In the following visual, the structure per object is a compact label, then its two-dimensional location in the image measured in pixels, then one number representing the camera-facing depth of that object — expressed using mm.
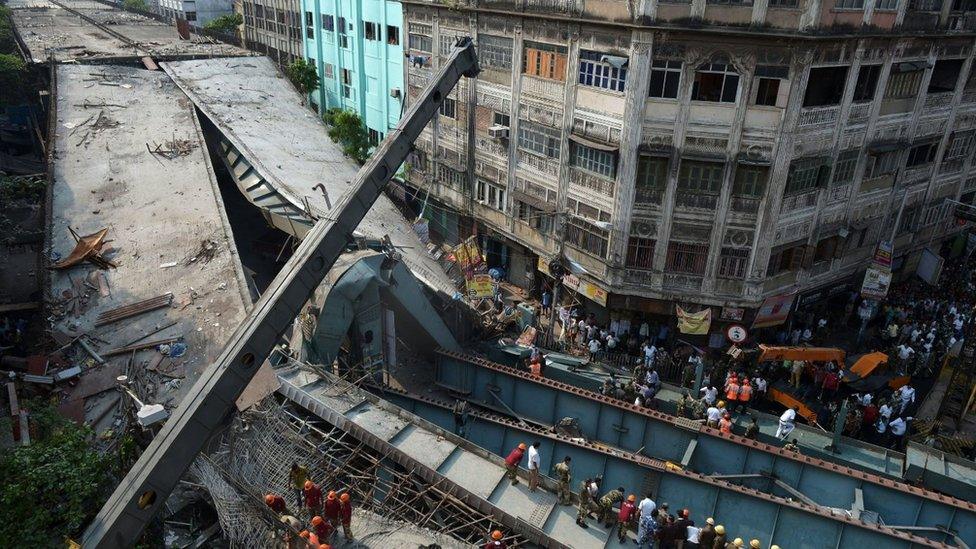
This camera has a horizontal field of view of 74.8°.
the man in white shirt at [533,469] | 14391
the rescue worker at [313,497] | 12656
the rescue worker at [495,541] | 12438
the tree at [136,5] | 81050
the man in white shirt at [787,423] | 19719
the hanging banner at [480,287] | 27281
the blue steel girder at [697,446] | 16734
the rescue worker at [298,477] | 13367
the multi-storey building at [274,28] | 50688
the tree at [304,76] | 46594
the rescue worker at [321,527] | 11844
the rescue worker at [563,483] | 14164
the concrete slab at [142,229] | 18797
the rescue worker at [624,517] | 13908
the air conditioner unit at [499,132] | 29938
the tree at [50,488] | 10047
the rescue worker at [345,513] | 12234
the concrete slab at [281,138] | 27633
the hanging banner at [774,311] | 26484
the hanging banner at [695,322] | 25703
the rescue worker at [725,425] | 19903
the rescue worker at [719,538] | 13319
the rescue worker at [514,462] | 14367
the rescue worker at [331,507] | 12117
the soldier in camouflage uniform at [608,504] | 13766
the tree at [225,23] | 59812
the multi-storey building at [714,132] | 22906
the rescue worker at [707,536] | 13555
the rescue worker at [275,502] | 12336
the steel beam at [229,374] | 11133
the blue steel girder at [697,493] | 15266
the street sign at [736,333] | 24750
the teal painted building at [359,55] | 39312
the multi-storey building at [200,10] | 72312
